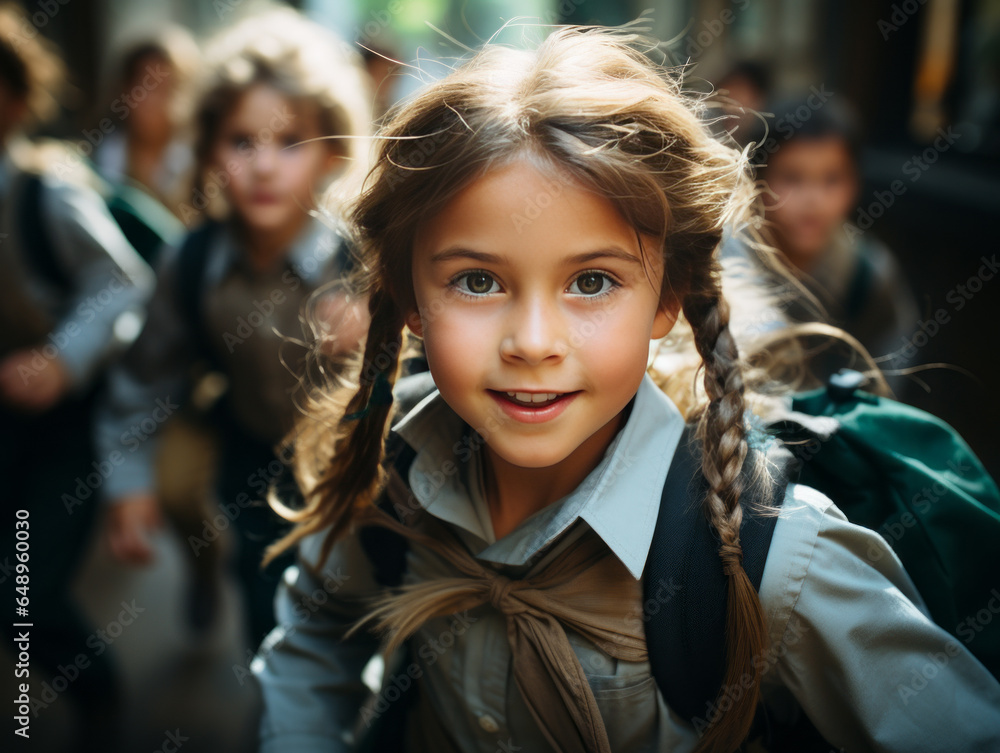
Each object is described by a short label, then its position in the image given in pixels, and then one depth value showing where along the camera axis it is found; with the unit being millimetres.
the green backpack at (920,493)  1091
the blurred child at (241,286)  2234
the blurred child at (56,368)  2189
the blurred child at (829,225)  2666
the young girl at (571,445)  1001
